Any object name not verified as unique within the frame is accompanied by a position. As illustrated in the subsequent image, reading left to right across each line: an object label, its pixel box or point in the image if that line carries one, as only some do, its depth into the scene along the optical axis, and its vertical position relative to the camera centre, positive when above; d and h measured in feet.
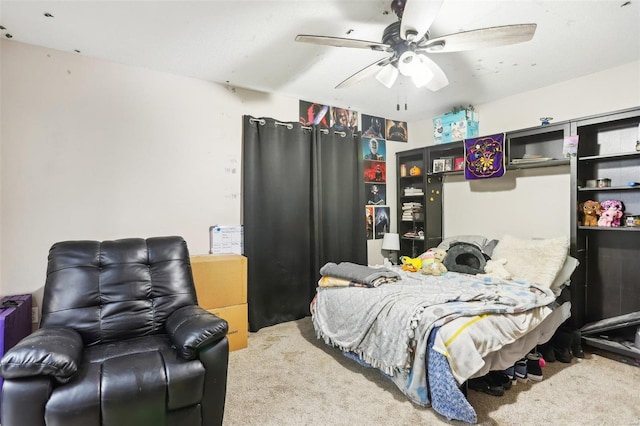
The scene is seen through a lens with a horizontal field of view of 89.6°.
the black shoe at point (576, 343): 8.71 -3.69
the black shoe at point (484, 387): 6.79 -3.84
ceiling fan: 5.21 +3.07
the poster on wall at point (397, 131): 14.40 +3.54
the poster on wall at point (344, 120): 12.75 +3.62
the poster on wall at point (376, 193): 13.87 +0.70
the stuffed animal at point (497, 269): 9.45 -1.86
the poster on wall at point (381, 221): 14.07 -0.52
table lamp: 13.65 -1.40
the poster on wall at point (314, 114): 12.02 +3.65
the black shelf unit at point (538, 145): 9.73 +2.13
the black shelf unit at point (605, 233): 8.92 -0.77
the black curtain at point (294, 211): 10.85 -0.04
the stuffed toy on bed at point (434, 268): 9.93 -1.84
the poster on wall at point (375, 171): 13.75 +1.64
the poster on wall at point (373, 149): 13.69 +2.61
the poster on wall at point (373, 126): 13.64 +3.57
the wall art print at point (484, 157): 10.90 +1.80
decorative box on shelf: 12.18 +3.18
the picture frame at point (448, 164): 12.64 +1.75
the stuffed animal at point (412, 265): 10.44 -1.84
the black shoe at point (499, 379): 6.91 -3.72
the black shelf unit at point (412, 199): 13.57 +0.44
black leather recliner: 4.38 -2.23
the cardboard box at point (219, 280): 8.82 -1.95
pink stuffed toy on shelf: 8.86 -0.18
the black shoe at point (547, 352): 8.44 -3.83
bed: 6.00 -2.37
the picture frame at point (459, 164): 12.40 +1.74
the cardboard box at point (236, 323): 9.06 -3.23
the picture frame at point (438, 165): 12.84 +1.74
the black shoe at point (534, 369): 7.41 -3.74
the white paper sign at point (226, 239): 10.34 -0.94
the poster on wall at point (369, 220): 13.79 -0.46
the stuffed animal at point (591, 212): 9.18 -0.15
